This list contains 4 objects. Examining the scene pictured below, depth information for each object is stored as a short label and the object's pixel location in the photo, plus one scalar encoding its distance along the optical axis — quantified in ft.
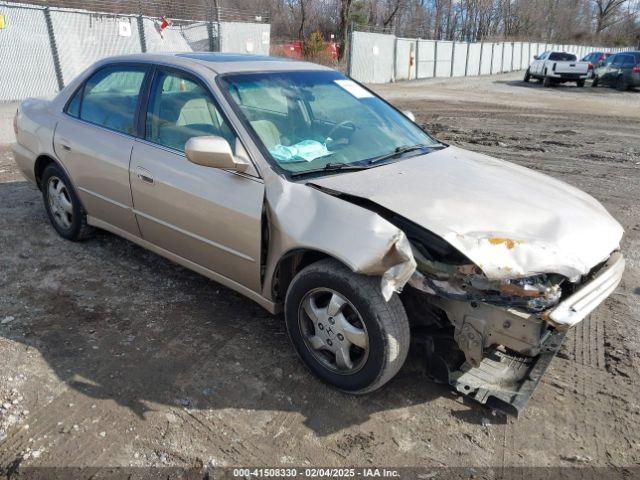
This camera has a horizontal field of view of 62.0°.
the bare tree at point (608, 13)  231.50
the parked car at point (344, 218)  8.46
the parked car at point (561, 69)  78.07
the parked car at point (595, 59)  79.74
